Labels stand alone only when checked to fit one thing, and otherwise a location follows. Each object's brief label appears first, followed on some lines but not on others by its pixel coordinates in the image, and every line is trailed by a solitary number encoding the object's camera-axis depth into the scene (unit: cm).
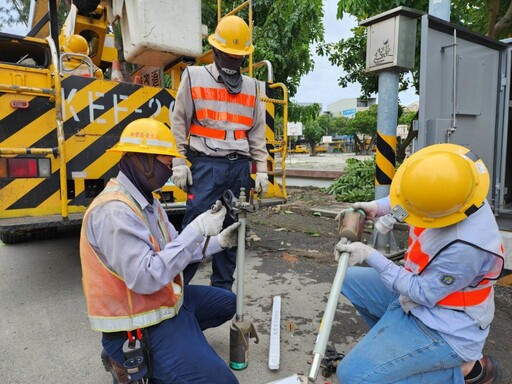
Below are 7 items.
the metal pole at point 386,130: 388
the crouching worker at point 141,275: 159
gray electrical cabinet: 311
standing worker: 270
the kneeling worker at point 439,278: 155
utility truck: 300
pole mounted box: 354
